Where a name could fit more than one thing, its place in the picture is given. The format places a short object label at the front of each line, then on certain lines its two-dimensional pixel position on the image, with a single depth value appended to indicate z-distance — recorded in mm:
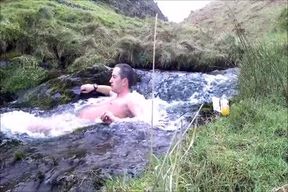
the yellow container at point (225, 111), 3083
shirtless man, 3477
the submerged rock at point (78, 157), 2458
